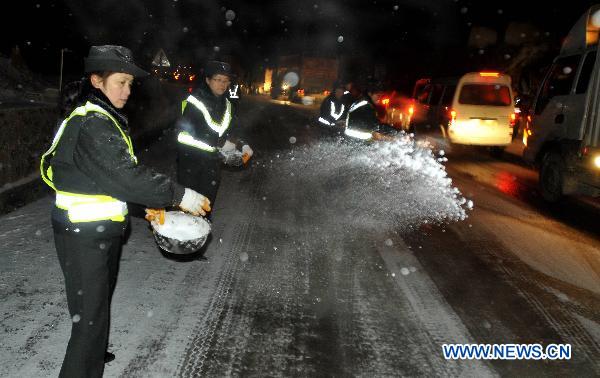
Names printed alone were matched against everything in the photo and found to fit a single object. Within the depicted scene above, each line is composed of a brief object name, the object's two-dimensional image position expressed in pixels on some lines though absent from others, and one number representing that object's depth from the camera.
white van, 12.77
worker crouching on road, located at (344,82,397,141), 8.12
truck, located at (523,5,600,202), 7.48
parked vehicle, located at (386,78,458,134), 13.56
